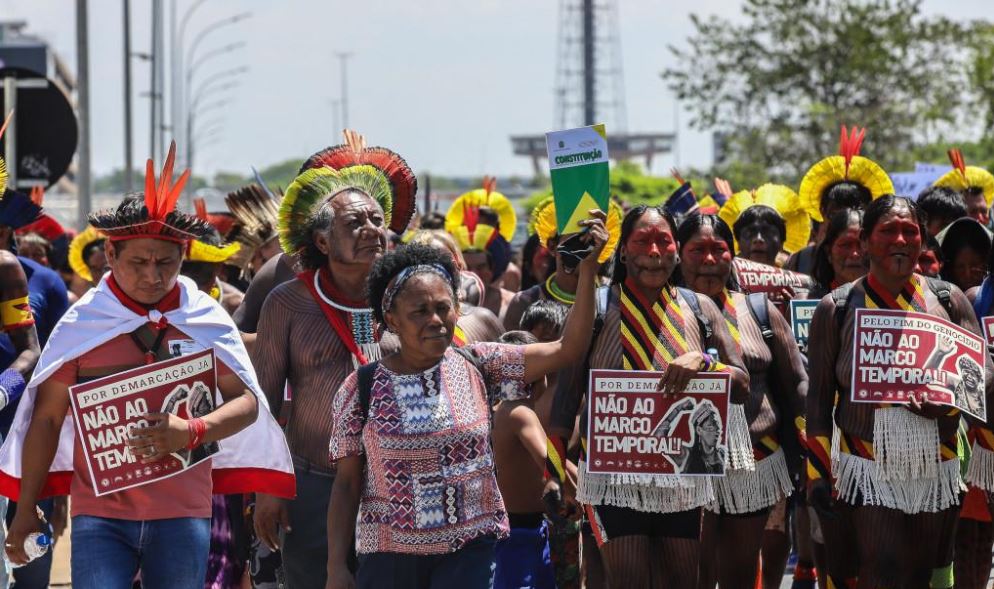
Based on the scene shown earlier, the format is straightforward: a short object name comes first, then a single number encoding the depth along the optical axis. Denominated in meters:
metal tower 163.75
